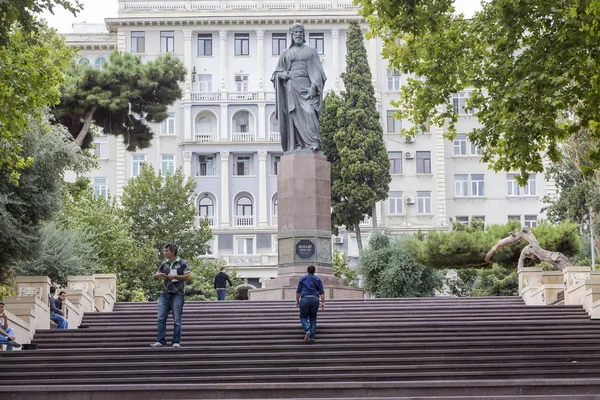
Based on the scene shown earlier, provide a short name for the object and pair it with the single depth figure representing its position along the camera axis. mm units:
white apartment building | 73062
